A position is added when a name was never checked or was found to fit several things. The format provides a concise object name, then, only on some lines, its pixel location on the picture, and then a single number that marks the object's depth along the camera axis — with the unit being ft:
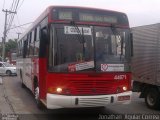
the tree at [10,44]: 143.13
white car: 54.42
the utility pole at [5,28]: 82.80
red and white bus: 14.82
